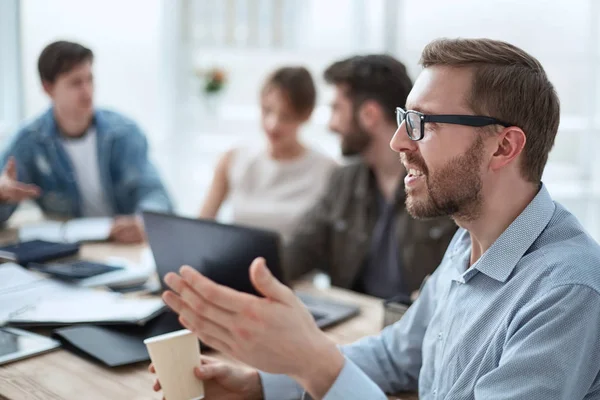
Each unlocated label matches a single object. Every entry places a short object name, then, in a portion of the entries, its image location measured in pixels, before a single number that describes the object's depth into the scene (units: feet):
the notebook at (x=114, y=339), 4.62
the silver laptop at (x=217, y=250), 4.70
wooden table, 4.15
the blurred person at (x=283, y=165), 9.04
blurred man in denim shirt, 8.38
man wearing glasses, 3.11
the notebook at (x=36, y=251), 6.66
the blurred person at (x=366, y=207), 7.59
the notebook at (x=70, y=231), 7.77
